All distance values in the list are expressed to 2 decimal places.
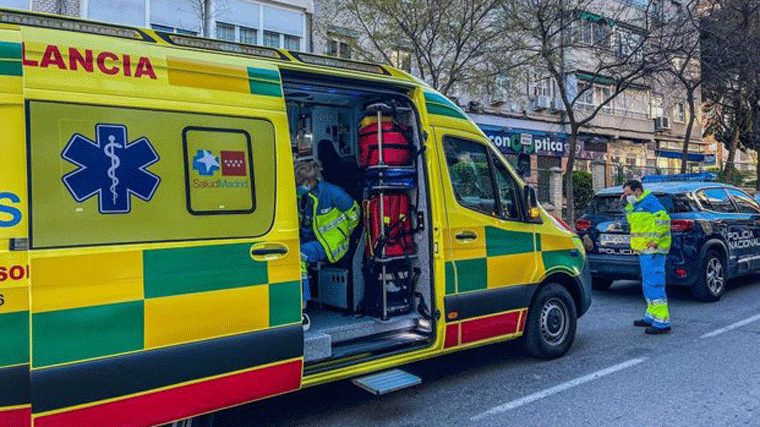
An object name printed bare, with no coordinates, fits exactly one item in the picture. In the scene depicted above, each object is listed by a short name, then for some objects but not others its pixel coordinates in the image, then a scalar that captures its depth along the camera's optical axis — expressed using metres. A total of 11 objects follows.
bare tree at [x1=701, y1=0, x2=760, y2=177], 15.94
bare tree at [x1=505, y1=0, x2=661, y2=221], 14.06
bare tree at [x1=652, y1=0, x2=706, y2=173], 14.64
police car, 7.65
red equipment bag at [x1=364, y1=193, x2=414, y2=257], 4.64
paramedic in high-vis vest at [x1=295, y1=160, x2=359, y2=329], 4.75
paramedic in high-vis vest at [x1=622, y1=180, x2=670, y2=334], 6.30
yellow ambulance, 2.81
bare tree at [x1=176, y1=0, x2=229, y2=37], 14.77
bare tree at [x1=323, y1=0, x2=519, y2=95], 13.74
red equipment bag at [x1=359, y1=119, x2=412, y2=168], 4.58
